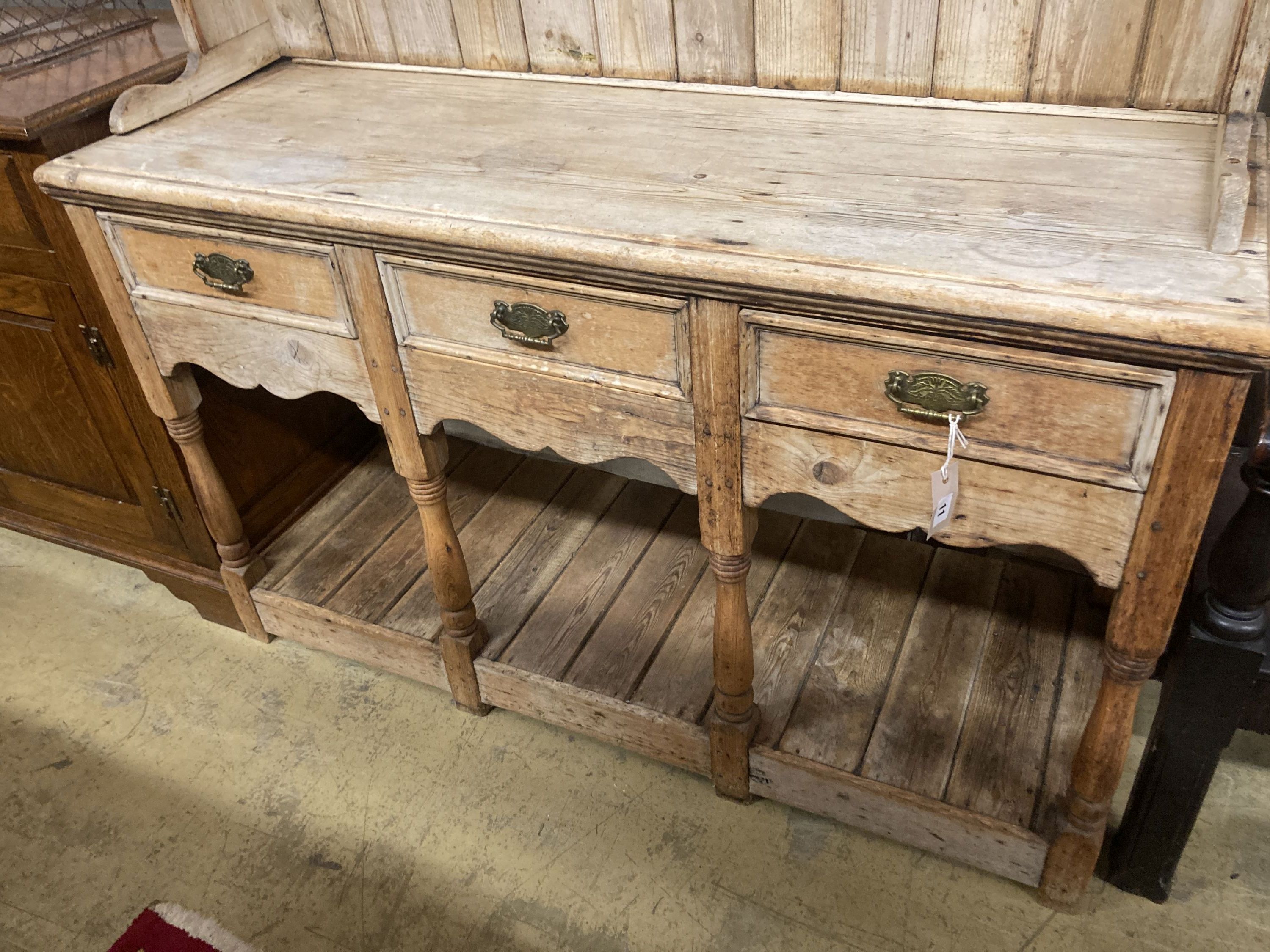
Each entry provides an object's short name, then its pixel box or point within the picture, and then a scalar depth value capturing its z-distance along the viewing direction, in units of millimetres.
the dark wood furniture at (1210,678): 1293
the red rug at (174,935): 1664
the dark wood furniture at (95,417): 1733
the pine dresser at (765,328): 1133
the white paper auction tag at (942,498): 1218
